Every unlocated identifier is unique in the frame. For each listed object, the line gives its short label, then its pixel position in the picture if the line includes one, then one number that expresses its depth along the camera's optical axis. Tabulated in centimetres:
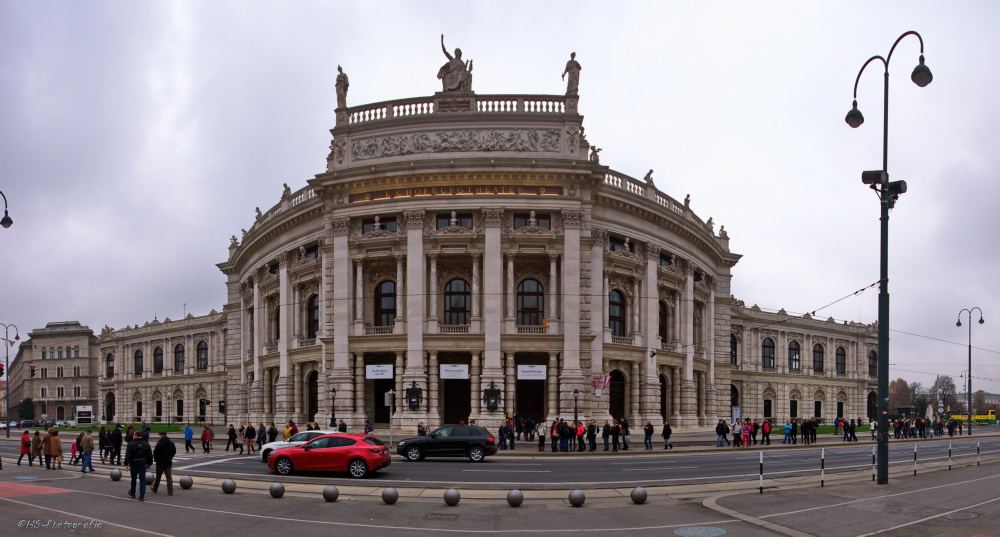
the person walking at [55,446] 2794
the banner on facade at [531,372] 4656
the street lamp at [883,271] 2073
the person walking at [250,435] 3684
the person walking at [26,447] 2998
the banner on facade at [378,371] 4719
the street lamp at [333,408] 4549
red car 2461
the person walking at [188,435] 3769
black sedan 3102
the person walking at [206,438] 3731
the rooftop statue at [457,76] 5162
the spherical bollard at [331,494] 1834
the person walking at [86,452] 2705
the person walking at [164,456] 1927
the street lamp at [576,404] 4391
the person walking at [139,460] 1870
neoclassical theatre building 4712
